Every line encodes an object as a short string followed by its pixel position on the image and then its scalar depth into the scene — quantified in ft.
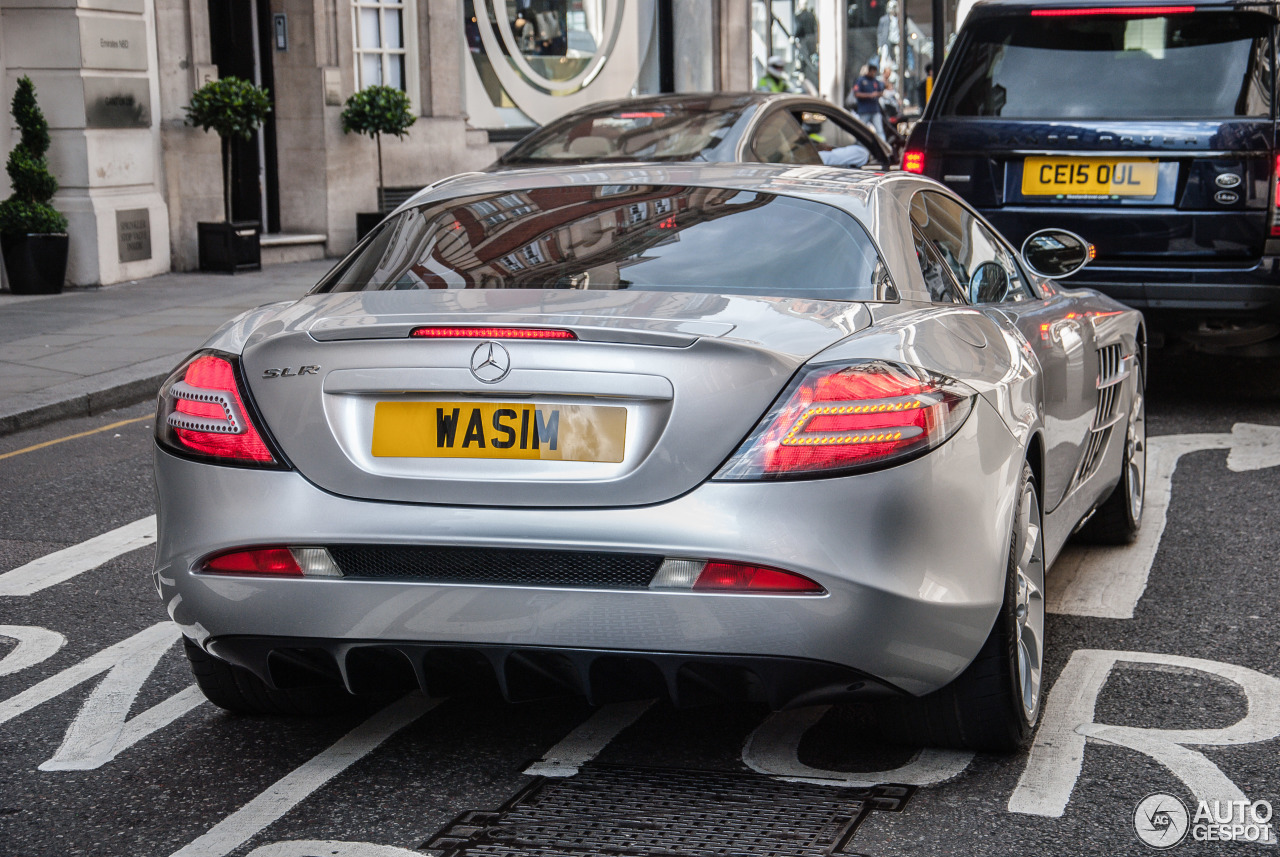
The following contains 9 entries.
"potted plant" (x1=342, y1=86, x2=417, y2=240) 58.70
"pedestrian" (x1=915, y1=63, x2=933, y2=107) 96.66
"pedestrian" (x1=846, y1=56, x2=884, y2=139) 89.30
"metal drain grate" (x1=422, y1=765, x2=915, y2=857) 10.61
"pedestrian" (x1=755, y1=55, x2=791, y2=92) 86.38
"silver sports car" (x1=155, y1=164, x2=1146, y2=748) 10.52
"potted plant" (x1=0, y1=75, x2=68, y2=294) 45.09
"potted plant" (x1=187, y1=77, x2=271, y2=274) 51.06
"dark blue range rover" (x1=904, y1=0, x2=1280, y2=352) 25.94
